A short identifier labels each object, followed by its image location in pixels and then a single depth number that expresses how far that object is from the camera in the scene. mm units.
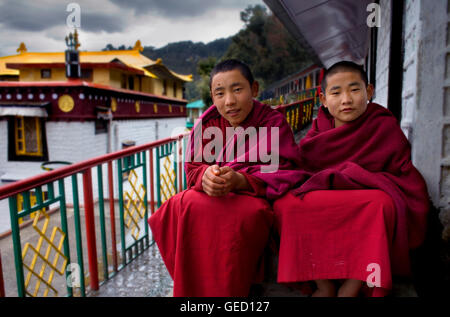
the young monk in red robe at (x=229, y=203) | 1338
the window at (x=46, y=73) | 19375
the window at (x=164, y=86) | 26531
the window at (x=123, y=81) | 20483
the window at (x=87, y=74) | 18969
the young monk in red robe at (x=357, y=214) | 1297
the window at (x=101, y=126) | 16172
